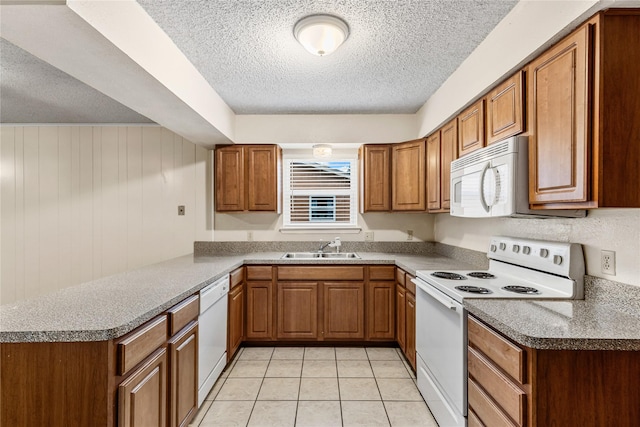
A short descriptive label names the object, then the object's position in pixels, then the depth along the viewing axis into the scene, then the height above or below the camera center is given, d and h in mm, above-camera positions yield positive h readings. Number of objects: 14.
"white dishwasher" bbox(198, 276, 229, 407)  2043 -881
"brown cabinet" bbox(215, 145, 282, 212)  3332 +366
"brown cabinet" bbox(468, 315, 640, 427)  1088 -619
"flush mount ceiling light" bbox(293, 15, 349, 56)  1707 +1017
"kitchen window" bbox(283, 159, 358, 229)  3754 +268
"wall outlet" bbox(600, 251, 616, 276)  1438 -230
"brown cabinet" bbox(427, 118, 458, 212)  2553 +437
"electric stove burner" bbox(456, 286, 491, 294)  1690 -428
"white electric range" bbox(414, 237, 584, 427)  1587 -440
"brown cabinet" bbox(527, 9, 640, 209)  1181 +392
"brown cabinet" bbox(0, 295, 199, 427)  1163 -649
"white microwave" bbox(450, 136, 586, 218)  1579 +166
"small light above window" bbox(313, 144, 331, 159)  3334 +666
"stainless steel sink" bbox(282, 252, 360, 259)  3471 -479
